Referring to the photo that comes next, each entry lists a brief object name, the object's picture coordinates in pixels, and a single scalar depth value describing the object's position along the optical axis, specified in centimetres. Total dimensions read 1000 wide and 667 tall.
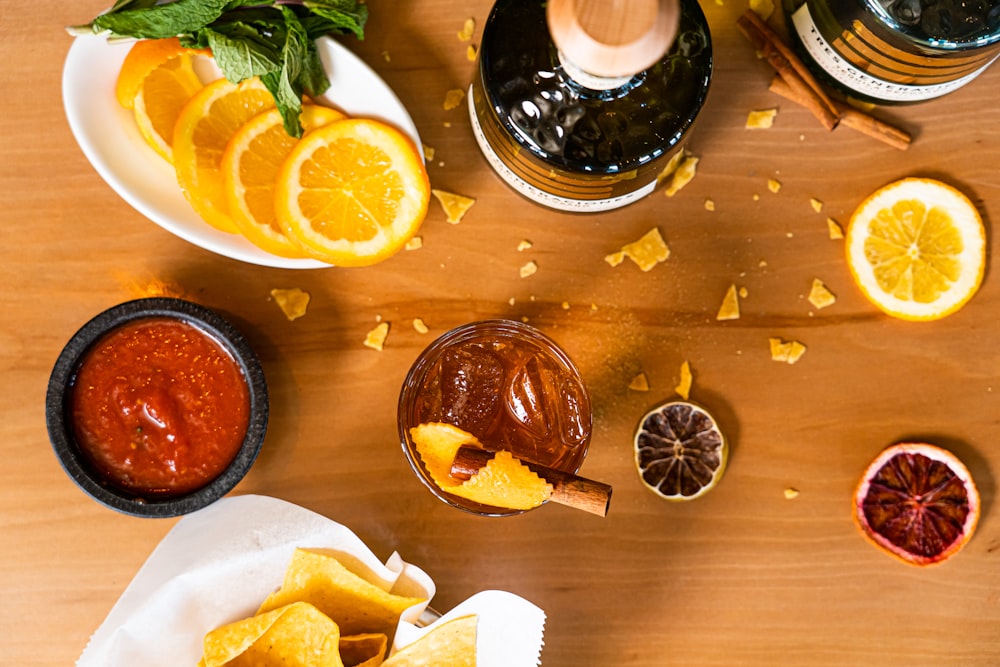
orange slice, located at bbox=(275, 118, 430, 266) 65
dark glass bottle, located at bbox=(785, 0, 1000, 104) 62
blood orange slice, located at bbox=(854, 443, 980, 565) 69
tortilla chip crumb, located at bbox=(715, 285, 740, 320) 69
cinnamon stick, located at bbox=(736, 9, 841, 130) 68
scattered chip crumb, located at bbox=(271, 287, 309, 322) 69
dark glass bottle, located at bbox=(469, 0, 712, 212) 60
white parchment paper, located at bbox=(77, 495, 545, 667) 67
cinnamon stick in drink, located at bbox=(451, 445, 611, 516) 62
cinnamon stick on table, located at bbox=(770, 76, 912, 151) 69
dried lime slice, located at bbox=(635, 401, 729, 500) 69
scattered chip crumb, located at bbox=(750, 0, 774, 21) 69
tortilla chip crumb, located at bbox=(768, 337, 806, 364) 70
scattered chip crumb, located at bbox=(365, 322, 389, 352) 69
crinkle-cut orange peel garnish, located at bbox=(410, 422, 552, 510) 61
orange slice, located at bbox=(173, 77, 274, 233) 65
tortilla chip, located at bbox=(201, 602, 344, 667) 65
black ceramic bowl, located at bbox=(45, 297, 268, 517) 64
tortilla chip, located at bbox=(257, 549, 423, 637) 66
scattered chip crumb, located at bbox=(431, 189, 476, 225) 69
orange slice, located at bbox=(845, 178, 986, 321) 68
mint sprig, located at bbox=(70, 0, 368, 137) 61
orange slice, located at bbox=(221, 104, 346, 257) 65
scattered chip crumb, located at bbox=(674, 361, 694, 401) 69
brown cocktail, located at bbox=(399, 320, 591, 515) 66
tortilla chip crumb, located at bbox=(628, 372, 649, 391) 69
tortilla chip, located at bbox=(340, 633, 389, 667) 66
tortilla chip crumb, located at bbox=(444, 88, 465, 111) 69
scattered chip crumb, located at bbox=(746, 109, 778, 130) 69
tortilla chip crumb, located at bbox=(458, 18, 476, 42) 69
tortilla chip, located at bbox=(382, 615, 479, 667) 66
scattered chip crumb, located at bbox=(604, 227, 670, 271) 69
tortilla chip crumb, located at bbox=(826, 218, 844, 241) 70
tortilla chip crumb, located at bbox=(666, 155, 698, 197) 69
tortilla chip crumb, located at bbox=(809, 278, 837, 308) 70
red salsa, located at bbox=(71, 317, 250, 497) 65
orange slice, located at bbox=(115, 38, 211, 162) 65
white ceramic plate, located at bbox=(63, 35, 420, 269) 65
